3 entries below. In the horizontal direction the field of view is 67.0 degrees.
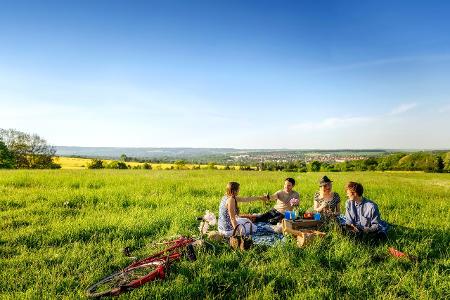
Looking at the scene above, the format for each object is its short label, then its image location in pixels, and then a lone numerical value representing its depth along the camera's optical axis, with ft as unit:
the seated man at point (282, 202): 35.81
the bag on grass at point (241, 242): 25.08
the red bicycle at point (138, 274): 18.05
